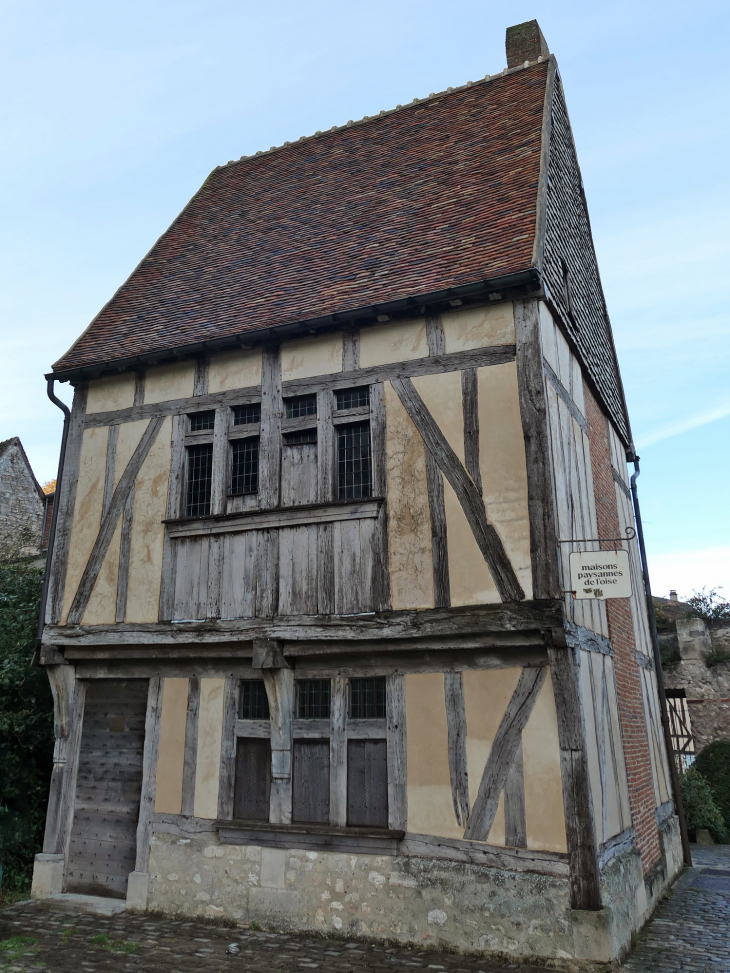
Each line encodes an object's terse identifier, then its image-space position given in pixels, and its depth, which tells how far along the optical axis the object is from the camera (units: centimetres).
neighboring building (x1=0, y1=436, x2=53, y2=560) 1994
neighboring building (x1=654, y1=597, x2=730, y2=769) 1374
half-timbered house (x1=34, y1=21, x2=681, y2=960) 636
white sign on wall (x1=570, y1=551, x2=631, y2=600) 627
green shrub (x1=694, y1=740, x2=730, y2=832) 1281
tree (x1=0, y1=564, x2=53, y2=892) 858
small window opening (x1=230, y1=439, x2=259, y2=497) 804
